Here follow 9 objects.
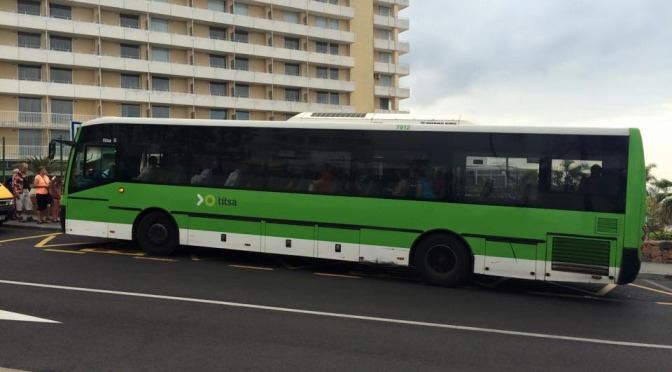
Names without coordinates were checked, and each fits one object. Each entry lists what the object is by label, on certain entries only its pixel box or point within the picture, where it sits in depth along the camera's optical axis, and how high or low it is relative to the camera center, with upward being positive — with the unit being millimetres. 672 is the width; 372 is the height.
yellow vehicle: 14057 -1228
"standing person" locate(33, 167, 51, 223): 15277 -900
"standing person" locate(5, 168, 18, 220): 15891 -950
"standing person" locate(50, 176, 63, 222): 16188 -1080
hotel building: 45531 +10305
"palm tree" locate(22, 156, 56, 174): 32769 -306
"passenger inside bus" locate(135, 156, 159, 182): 10617 -179
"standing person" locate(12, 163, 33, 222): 15812 -946
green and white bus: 8117 -475
